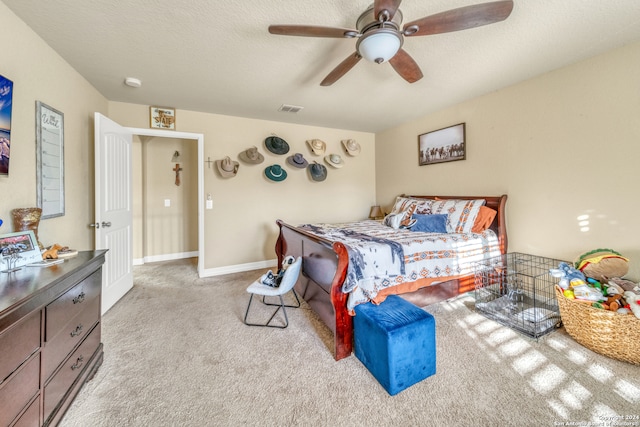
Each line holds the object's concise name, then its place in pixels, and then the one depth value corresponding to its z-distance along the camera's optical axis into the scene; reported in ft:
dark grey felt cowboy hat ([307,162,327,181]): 14.32
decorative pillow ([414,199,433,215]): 10.97
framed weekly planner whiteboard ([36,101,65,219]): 6.29
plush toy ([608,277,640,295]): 6.21
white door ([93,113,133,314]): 8.28
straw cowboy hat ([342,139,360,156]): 15.11
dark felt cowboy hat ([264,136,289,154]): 13.05
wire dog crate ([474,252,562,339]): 7.74
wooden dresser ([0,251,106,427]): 3.24
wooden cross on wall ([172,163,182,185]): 15.48
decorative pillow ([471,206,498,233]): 9.39
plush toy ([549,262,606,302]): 6.30
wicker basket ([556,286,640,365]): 5.58
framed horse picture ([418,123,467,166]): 11.12
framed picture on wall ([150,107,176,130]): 10.98
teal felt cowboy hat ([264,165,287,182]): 13.17
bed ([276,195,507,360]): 6.04
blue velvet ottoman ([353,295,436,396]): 4.95
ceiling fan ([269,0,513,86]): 4.47
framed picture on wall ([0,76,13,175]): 5.04
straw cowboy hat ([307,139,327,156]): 14.03
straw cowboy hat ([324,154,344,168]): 14.74
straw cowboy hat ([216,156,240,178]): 12.05
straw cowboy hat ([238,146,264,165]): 12.50
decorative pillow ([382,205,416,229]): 10.56
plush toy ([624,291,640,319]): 5.55
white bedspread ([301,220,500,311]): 6.33
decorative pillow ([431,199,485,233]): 9.49
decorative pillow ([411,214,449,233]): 9.64
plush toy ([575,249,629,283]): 6.51
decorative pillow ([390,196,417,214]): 12.09
